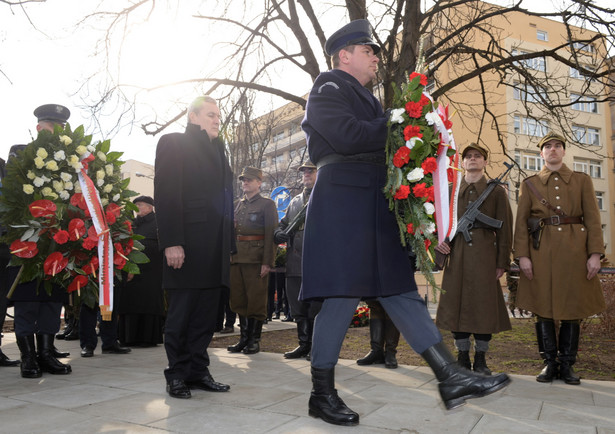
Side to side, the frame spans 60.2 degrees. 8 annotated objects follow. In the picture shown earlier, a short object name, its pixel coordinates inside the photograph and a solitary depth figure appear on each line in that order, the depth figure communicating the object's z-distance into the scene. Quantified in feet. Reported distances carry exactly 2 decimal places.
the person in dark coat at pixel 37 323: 14.46
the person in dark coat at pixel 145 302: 22.15
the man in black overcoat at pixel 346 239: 9.25
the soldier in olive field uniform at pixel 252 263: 20.30
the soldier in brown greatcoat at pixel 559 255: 14.75
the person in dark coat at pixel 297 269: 18.79
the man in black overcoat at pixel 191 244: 12.07
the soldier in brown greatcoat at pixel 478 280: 15.56
